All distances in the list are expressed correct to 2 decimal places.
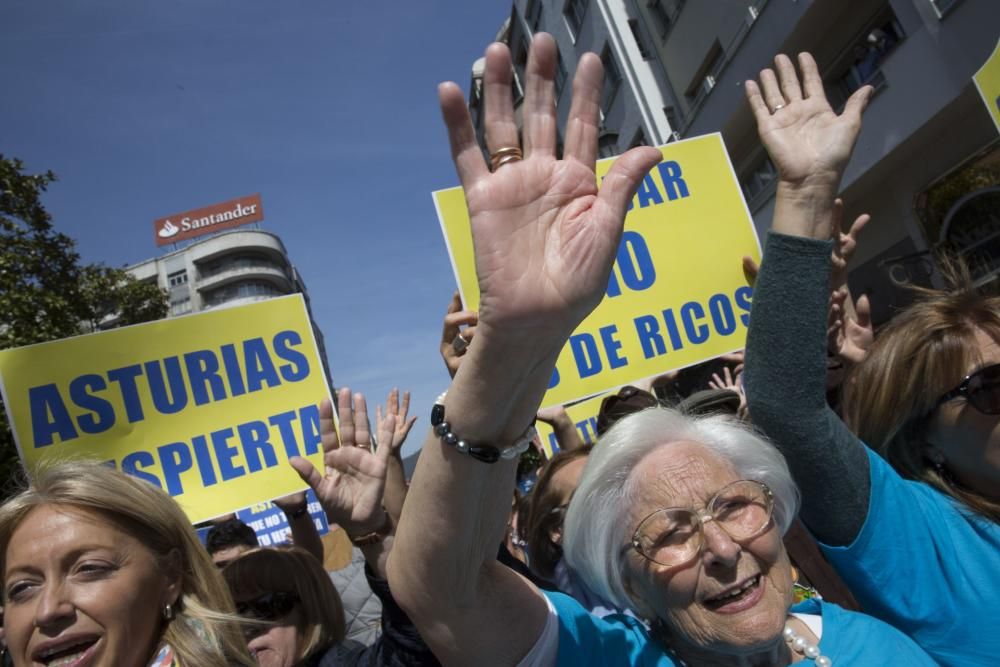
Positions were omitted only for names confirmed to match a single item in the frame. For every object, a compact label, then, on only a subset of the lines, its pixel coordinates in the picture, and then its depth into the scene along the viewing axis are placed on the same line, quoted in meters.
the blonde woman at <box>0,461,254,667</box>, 0.57
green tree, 7.47
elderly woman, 0.38
